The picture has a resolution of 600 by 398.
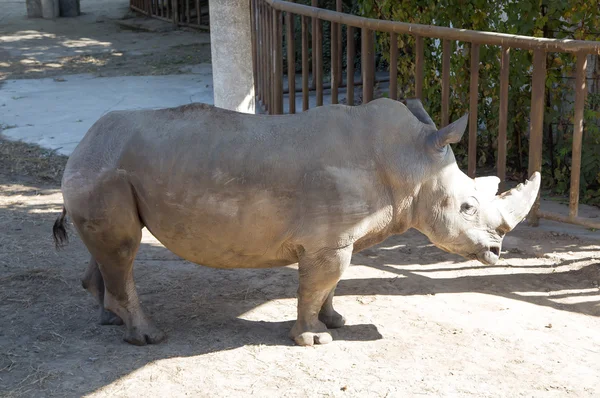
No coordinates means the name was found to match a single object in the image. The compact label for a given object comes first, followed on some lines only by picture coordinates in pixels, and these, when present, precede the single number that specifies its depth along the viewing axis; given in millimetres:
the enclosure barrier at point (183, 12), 18781
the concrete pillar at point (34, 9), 21047
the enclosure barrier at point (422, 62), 6098
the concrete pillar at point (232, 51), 7820
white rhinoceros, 4551
